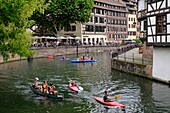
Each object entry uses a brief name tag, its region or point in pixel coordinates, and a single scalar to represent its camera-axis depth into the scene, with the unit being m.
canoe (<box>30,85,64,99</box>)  14.70
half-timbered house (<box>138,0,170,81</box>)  17.02
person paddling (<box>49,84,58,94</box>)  15.03
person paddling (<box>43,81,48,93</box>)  15.49
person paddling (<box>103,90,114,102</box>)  13.76
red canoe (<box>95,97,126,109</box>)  13.09
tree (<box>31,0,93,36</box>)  38.79
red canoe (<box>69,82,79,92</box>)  16.57
